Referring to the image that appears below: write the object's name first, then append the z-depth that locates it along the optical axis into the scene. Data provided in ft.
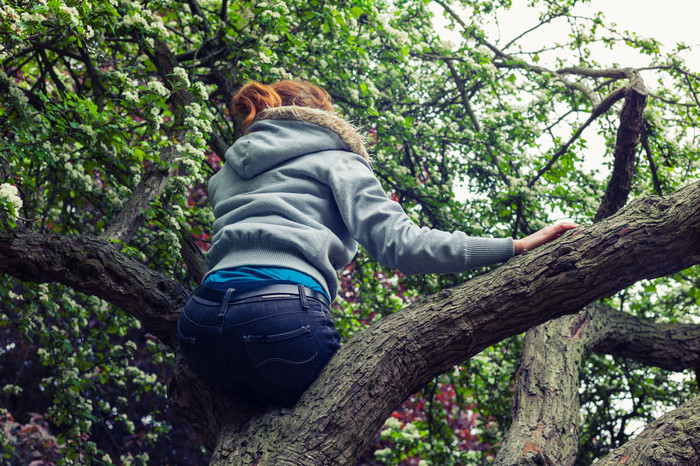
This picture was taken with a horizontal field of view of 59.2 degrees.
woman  6.39
